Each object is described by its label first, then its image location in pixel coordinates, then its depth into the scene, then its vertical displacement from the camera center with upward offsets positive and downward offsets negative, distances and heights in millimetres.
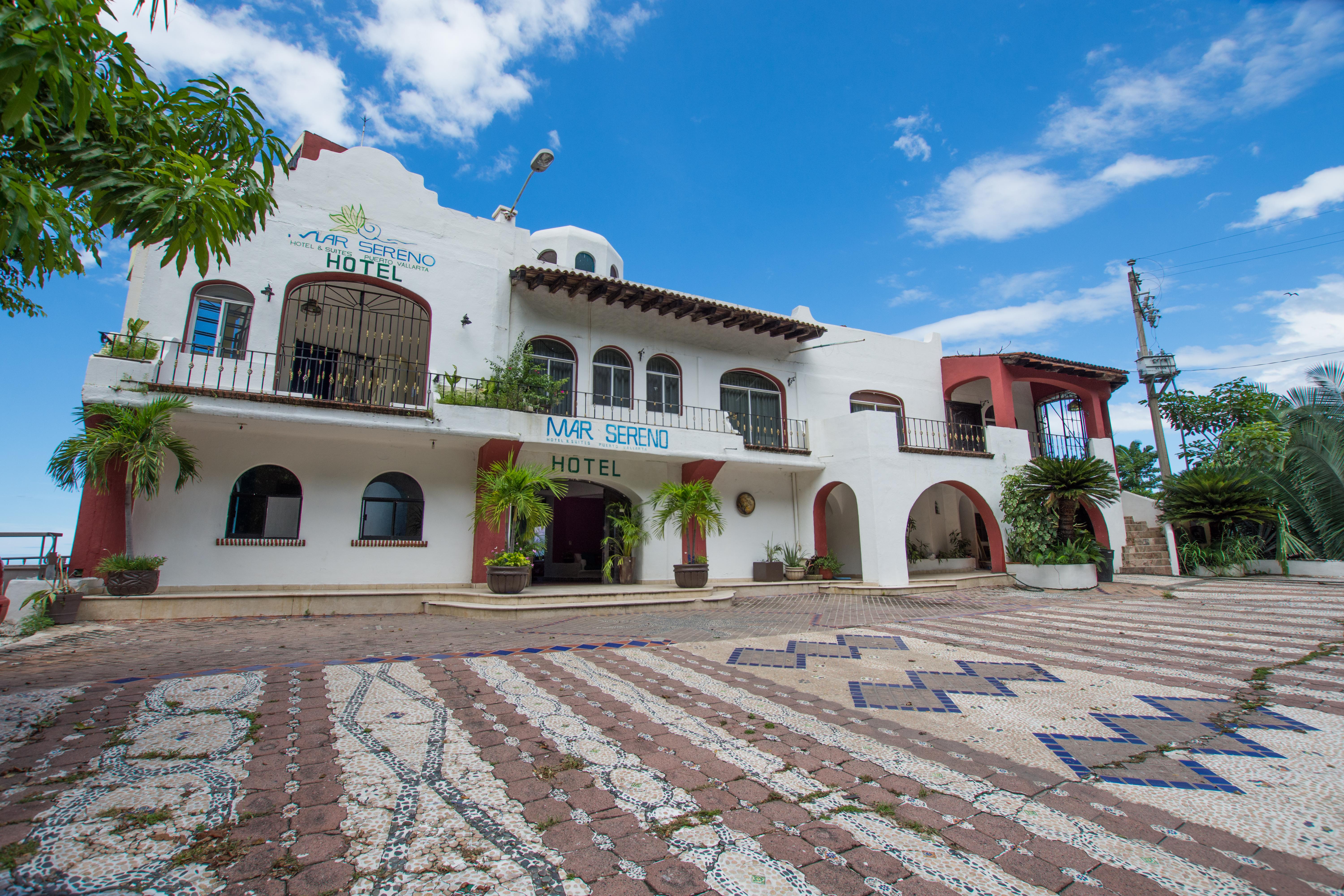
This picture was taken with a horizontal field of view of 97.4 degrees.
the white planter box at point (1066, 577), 11969 -718
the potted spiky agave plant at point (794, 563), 13023 -427
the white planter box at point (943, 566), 15719 -623
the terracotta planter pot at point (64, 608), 7461 -722
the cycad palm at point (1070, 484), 12164 +1192
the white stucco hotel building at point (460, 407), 9406 +2718
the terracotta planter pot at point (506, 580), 9695 -546
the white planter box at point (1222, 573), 13164 -744
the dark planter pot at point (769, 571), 13070 -604
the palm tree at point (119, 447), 7836 +1356
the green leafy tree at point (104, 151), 1844 +1603
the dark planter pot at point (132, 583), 8086 -452
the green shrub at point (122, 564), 8094 -197
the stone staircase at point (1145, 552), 14500 -280
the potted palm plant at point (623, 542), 11500 +69
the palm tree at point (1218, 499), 12938 +913
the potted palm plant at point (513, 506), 9547 +656
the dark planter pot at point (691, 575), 11180 -570
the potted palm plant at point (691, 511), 11203 +645
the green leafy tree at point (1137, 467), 30609 +3975
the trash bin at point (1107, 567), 12609 -549
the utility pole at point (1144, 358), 17844 +5710
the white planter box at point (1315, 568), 12148 -616
